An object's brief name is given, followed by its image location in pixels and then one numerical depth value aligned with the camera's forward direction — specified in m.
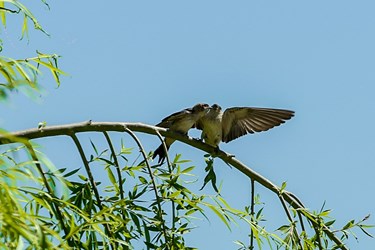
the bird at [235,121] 10.10
